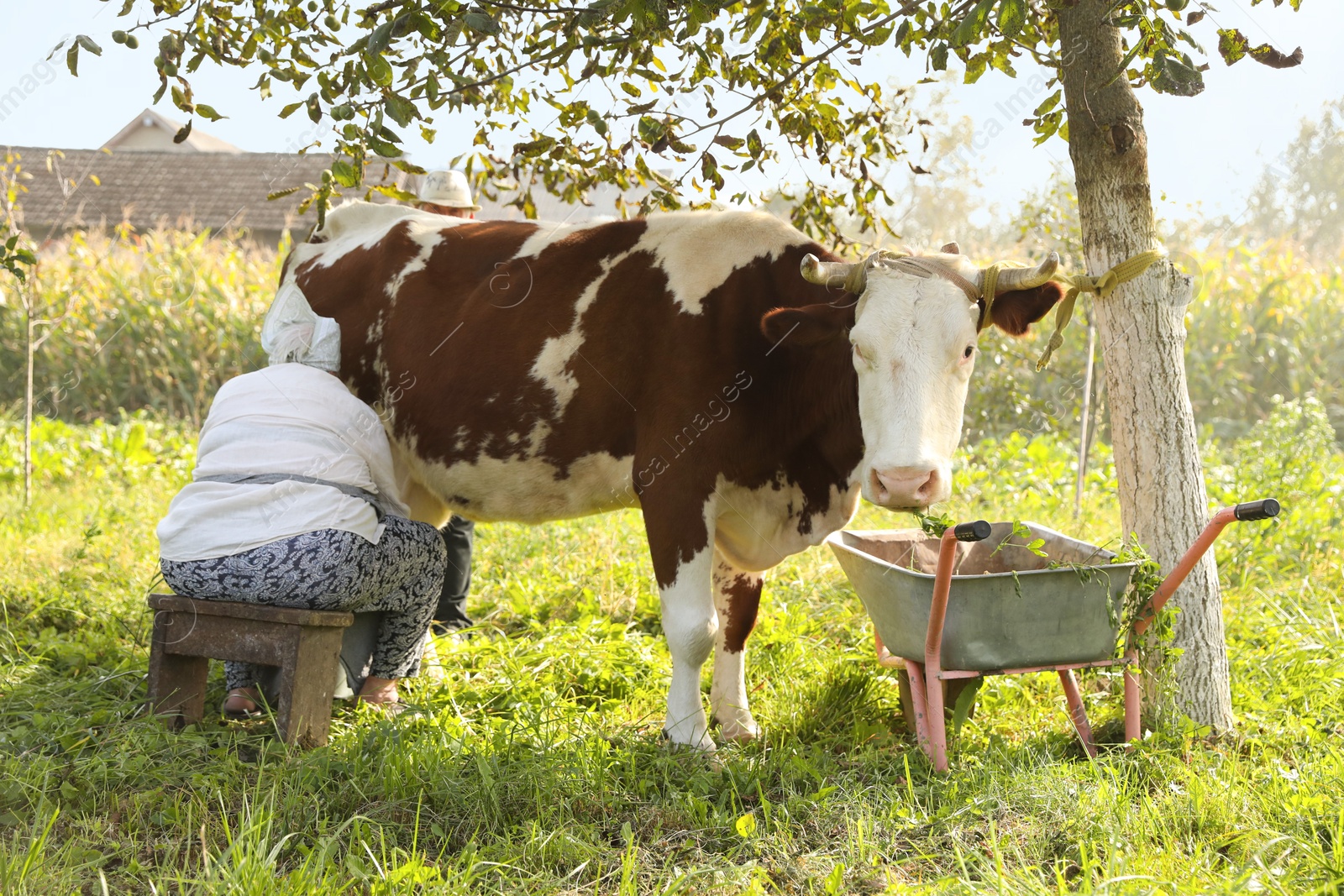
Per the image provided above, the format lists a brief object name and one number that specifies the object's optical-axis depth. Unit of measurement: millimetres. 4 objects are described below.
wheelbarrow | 3066
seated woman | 3330
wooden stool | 3299
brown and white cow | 3180
